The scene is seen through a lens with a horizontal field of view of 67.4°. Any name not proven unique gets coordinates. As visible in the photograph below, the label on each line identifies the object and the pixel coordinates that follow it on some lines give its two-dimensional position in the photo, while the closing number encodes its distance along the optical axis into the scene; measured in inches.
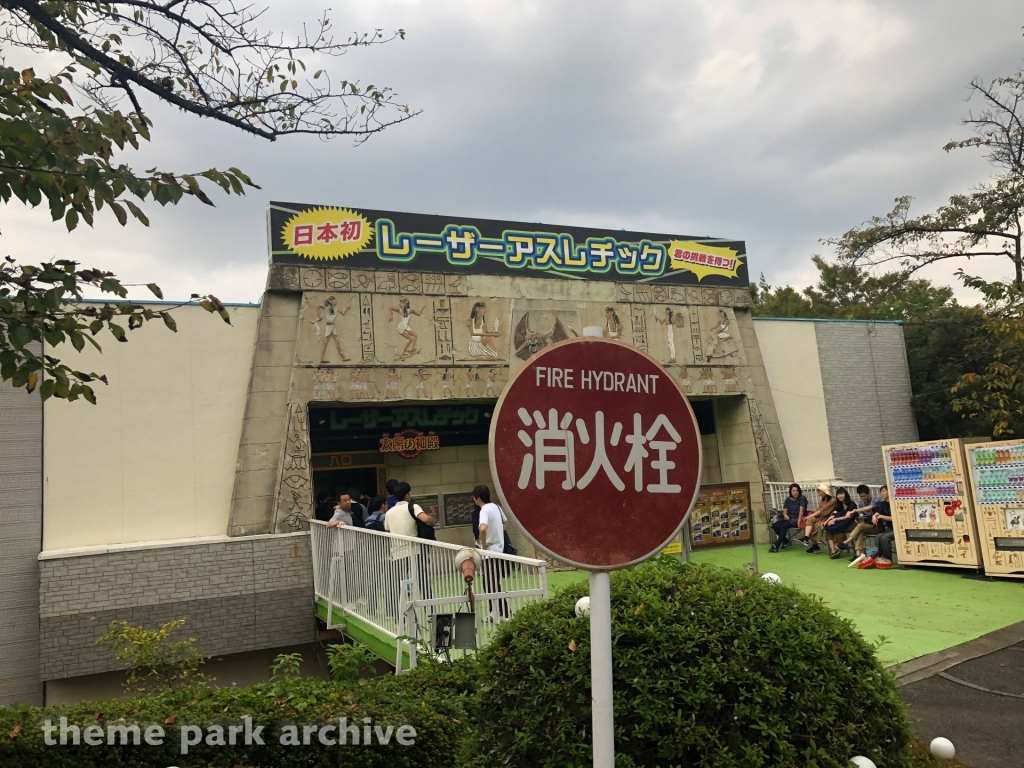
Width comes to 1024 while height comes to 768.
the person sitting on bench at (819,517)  547.5
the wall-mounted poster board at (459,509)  646.5
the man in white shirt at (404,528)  293.4
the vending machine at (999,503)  404.3
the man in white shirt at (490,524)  343.6
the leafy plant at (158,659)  331.3
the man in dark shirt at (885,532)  479.0
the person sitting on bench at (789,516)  579.5
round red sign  89.5
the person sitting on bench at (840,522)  520.7
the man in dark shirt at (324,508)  567.5
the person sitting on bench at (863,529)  504.1
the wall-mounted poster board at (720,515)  587.5
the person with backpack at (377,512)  456.8
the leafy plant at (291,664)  241.8
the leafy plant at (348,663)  248.8
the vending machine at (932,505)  433.7
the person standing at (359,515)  498.6
